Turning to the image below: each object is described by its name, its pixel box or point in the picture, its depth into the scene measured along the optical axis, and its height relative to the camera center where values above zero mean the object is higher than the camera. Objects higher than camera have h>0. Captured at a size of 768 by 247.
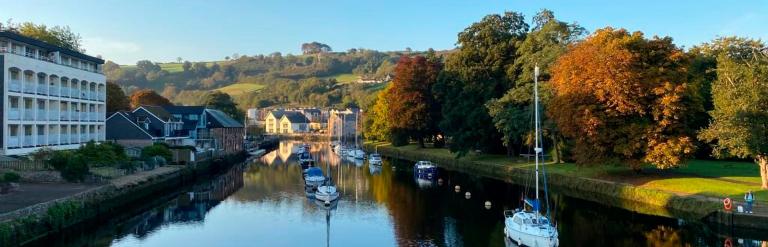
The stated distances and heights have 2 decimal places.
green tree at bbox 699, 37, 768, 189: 38.72 +0.99
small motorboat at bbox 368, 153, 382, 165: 85.03 -4.18
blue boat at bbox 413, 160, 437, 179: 67.21 -4.49
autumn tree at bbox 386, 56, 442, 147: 93.25 +5.09
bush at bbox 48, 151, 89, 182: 44.28 -2.47
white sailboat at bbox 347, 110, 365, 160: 99.73 -3.92
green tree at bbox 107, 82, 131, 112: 96.50 +5.29
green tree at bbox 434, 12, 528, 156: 74.44 +6.52
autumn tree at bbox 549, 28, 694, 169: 46.16 +2.10
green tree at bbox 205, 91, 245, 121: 145.12 +6.59
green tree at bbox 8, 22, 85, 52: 84.31 +14.11
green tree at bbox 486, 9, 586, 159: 62.34 +5.16
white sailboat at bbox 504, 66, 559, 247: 30.70 -5.19
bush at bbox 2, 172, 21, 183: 38.81 -2.87
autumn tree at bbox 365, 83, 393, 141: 111.88 +2.15
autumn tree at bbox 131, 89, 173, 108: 120.75 +6.41
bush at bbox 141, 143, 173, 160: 63.99 -2.14
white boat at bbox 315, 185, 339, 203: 47.10 -4.93
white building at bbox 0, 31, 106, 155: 52.03 +3.50
